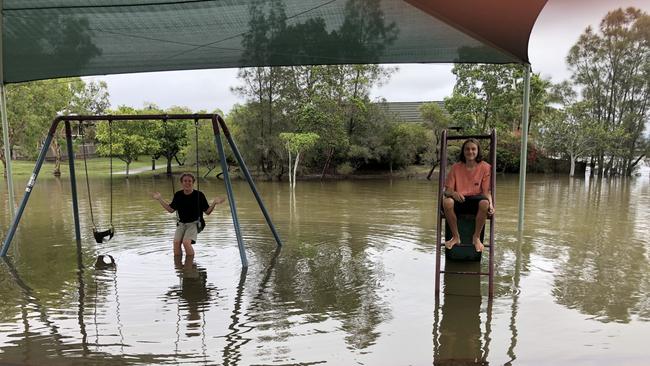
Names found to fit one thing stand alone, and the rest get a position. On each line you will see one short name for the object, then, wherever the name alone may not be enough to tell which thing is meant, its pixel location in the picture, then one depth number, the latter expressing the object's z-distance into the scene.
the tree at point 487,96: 29.58
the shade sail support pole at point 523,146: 7.37
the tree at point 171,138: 27.34
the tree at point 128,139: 25.42
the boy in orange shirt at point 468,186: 4.82
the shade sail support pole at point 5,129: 6.68
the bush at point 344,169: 28.05
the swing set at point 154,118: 5.75
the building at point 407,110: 30.92
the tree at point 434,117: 29.31
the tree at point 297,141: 22.50
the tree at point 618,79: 31.64
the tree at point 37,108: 23.16
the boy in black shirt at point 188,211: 6.05
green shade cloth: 5.88
